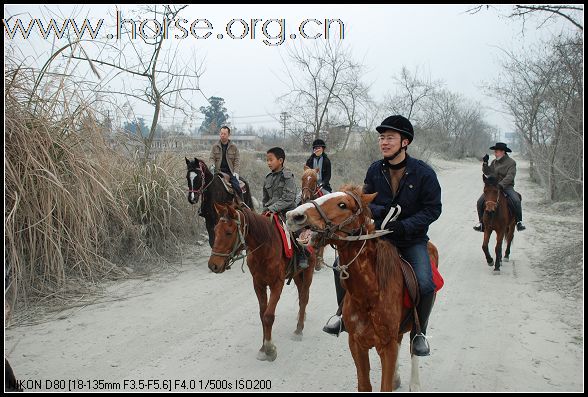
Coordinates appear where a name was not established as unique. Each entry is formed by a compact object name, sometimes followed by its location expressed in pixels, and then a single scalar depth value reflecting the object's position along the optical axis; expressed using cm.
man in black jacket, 339
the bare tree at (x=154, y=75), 970
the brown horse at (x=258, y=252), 435
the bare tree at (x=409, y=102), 3316
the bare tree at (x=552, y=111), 1036
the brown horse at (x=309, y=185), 759
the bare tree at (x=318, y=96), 2100
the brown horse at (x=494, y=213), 838
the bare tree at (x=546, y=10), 730
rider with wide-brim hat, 870
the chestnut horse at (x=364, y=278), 284
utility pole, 2239
